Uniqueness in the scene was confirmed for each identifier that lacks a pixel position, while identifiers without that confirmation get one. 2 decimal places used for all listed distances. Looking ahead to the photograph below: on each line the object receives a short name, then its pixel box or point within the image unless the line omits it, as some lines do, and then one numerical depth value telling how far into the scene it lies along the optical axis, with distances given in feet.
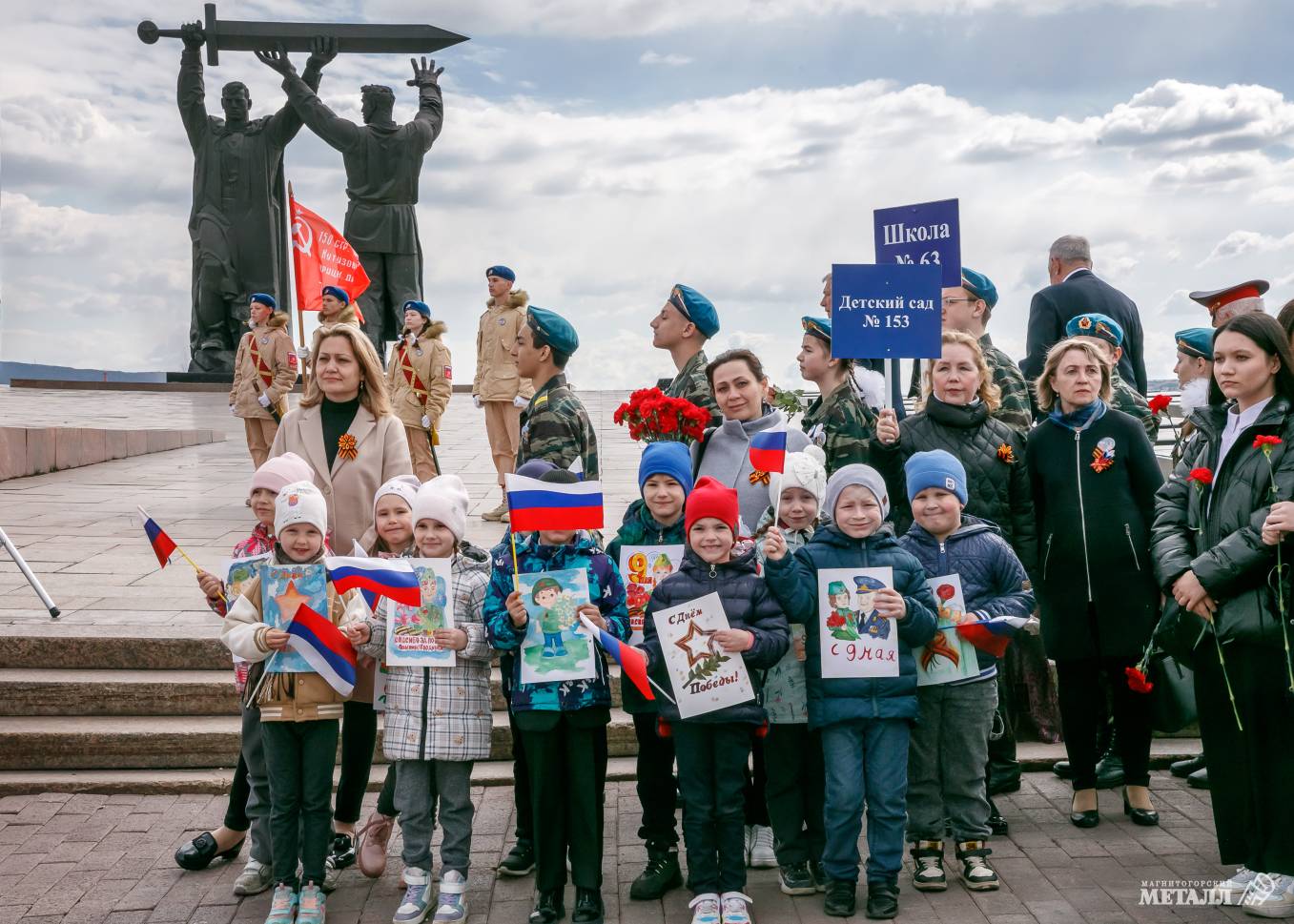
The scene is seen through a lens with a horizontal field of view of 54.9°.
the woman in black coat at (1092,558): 17.44
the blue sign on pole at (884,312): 17.98
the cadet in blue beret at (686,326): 19.61
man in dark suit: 23.62
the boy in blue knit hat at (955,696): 15.88
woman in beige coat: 17.78
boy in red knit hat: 14.76
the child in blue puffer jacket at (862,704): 14.97
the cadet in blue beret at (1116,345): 20.52
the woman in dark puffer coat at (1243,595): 14.47
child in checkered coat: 15.06
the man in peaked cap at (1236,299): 21.36
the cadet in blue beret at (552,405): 18.47
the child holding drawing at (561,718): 14.89
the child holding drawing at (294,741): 14.93
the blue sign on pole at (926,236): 19.58
